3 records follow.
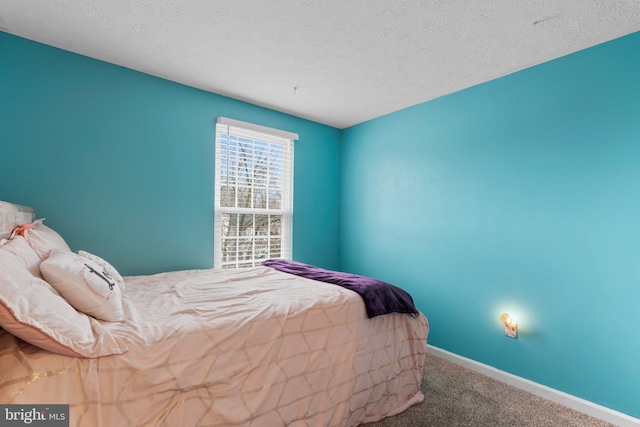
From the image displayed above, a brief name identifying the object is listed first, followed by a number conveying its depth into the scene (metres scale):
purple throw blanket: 1.95
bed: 1.04
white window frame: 3.09
